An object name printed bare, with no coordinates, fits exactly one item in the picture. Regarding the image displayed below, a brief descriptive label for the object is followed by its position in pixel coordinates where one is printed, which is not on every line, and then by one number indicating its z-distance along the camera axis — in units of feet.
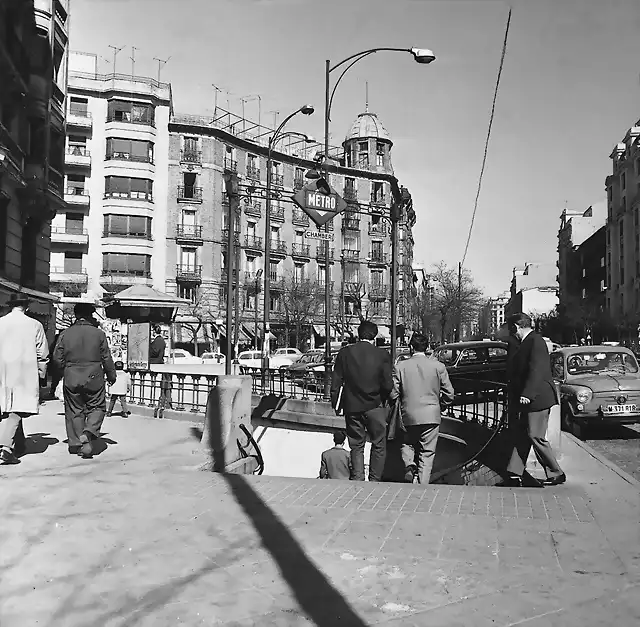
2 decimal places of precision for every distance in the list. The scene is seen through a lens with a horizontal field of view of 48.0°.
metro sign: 43.11
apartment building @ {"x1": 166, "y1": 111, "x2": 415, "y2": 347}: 176.24
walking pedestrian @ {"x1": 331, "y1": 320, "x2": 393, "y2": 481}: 26.03
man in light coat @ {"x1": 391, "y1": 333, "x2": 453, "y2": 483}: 26.96
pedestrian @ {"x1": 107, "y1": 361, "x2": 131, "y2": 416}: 45.29
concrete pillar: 27.63
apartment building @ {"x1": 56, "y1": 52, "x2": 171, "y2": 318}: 163.43
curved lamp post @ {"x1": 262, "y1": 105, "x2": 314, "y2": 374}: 70.18
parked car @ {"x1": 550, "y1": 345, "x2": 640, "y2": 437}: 41.27
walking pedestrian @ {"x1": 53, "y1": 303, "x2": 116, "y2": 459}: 27.50
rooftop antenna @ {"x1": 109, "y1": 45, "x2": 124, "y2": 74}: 173.43
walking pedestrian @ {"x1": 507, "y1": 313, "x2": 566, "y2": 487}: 24.02
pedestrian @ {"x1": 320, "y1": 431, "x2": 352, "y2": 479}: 27.30
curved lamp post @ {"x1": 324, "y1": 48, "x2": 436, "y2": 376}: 55.37
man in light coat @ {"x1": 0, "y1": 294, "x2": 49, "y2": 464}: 25.46
